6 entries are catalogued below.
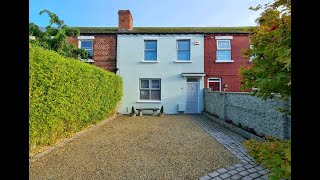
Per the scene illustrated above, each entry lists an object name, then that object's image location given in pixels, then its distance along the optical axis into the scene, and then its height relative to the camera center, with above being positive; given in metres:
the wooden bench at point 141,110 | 10.80 -1.58
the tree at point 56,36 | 10.07 +3.99
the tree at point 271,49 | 1.47 +0.47
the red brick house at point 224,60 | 11.73 +2.55
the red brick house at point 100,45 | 11.79 +3.81
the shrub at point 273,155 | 1.24 -0.71
